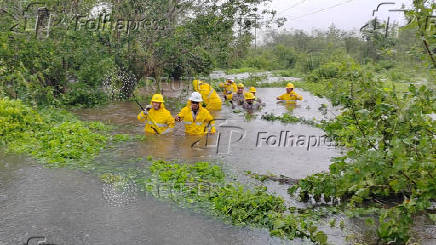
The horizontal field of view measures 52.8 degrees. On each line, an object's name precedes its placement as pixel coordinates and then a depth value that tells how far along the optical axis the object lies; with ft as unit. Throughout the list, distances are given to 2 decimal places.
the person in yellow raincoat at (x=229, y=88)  61.93
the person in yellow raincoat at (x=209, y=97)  55.36
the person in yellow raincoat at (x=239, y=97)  58.70
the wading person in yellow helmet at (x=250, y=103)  55.42
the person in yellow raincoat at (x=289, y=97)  63.46
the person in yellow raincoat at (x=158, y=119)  38.60
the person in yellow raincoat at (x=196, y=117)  38.68
